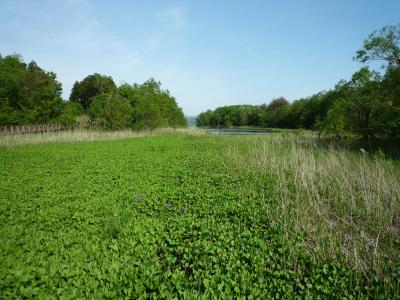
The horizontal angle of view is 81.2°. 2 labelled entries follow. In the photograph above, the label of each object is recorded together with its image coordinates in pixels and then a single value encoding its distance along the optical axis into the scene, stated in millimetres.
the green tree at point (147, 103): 33375
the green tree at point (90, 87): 52750
